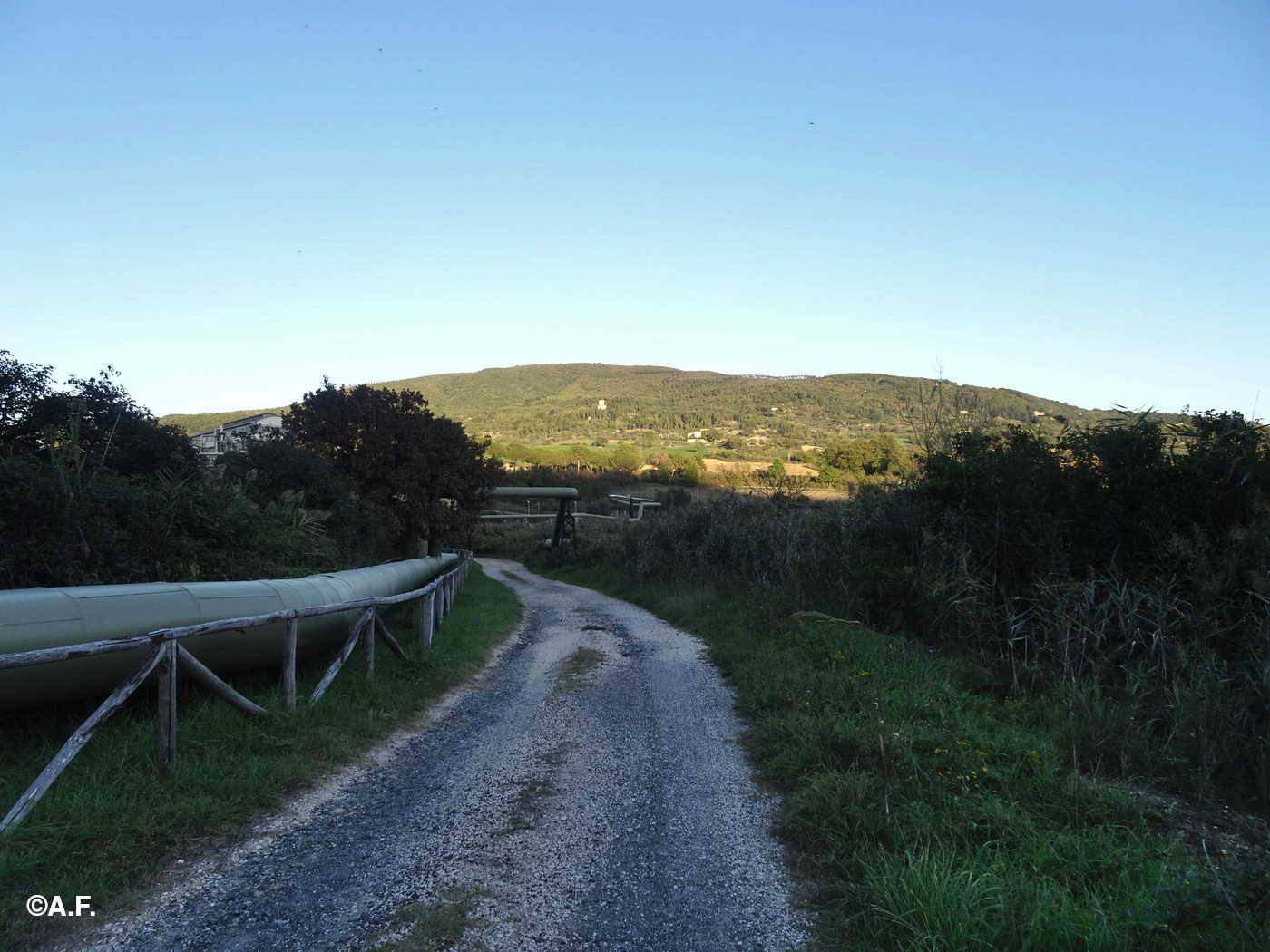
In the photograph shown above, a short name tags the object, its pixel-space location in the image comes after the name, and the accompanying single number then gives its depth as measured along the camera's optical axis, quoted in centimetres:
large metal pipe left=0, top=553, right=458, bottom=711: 499
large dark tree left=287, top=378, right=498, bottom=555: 1977
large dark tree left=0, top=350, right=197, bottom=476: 953
